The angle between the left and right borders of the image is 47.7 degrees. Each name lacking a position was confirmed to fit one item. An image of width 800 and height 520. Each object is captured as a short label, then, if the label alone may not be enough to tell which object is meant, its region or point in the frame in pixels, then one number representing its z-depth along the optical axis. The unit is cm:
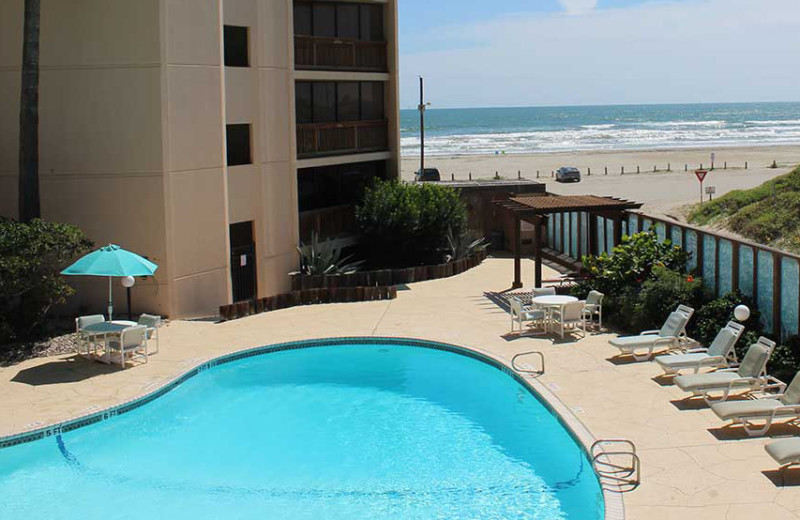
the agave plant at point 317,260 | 2819
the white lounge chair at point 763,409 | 1347
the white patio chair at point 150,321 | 2006
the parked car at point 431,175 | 5778
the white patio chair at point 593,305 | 2103
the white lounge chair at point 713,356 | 1641
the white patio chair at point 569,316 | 2039
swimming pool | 1286
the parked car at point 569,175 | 6891
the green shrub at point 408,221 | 3062
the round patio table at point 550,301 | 2052
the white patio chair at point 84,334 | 1958
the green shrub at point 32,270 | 1891
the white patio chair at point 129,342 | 1881
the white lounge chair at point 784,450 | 1173
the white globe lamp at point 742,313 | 1675
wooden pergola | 2455
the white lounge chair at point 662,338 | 1812
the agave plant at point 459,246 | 3119
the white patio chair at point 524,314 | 2072
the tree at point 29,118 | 2097
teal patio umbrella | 1881
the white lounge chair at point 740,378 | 1493
